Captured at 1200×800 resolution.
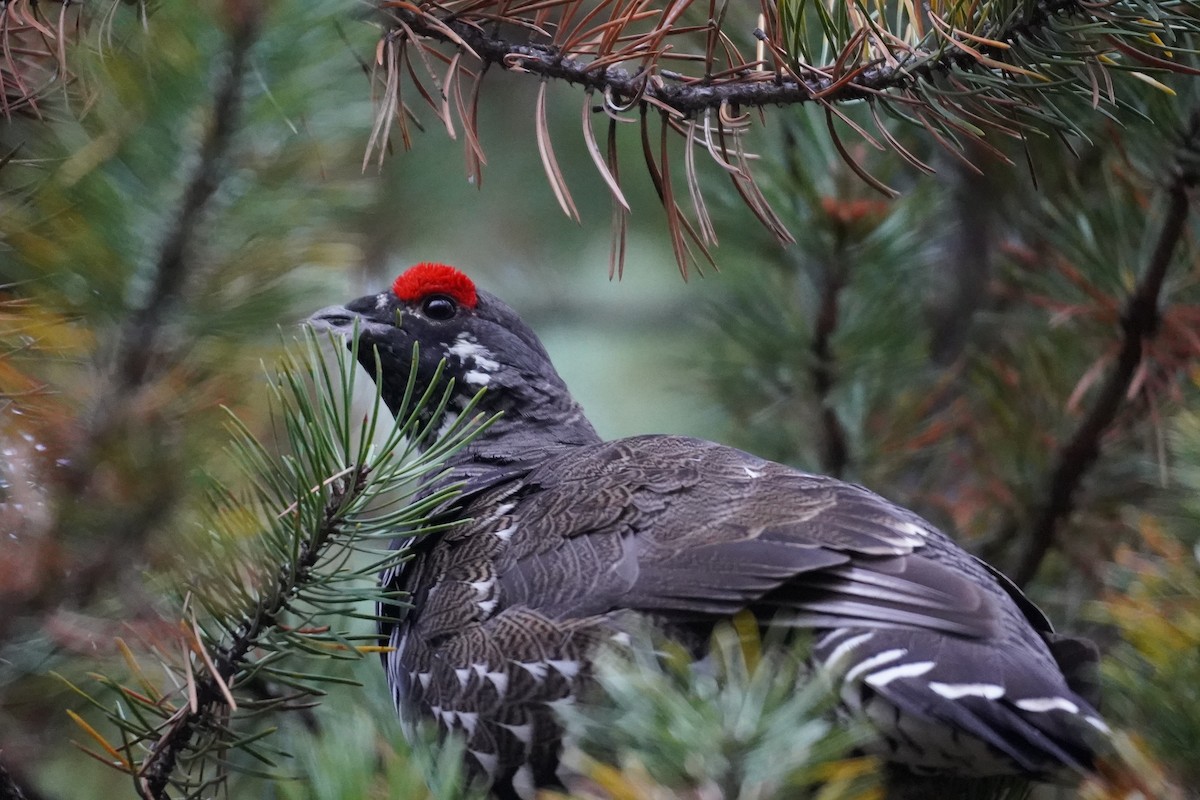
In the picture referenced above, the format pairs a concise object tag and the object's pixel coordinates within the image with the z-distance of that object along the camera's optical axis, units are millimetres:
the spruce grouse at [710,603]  5293
